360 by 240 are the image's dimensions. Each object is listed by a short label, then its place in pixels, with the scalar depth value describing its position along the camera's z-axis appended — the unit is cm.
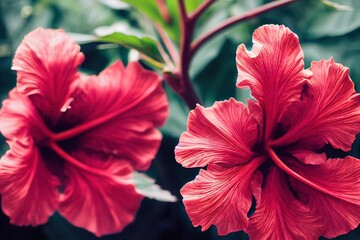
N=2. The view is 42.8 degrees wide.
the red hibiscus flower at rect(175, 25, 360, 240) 39
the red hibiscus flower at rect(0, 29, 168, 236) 46
